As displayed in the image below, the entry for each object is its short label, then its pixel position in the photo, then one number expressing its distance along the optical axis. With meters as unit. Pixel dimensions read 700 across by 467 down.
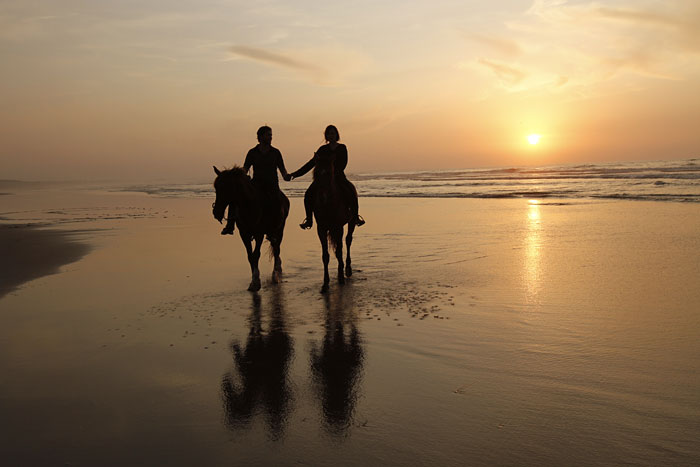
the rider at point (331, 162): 8.05
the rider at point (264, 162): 8.52
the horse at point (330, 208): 8.09
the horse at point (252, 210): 7.60
